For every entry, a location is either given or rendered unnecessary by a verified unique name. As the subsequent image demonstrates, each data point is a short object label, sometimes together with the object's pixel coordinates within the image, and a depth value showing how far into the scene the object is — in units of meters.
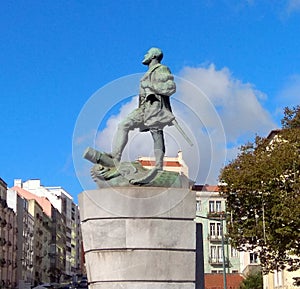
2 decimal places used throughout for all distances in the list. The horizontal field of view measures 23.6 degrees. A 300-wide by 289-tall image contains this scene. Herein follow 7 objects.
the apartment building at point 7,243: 94.56
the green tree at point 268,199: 39.12
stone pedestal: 15.25
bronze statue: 16.03
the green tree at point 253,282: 67.32
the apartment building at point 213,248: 90.50
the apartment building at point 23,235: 107.75
